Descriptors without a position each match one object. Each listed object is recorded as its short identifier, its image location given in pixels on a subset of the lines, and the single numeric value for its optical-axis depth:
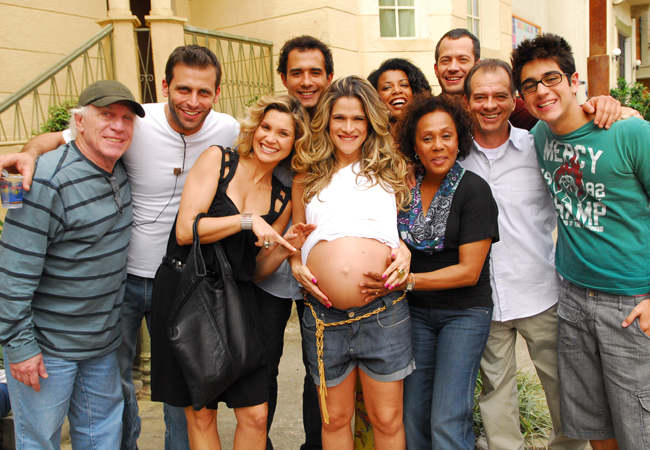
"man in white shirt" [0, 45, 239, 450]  2.85
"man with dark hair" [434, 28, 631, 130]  3.78
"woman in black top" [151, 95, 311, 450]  2.50
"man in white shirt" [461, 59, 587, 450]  2.85
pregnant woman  2.53
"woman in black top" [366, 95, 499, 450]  2.58
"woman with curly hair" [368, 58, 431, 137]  3.65
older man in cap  2.29
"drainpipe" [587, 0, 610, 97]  4.60
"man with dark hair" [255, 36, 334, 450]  2.93
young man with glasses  2.42
